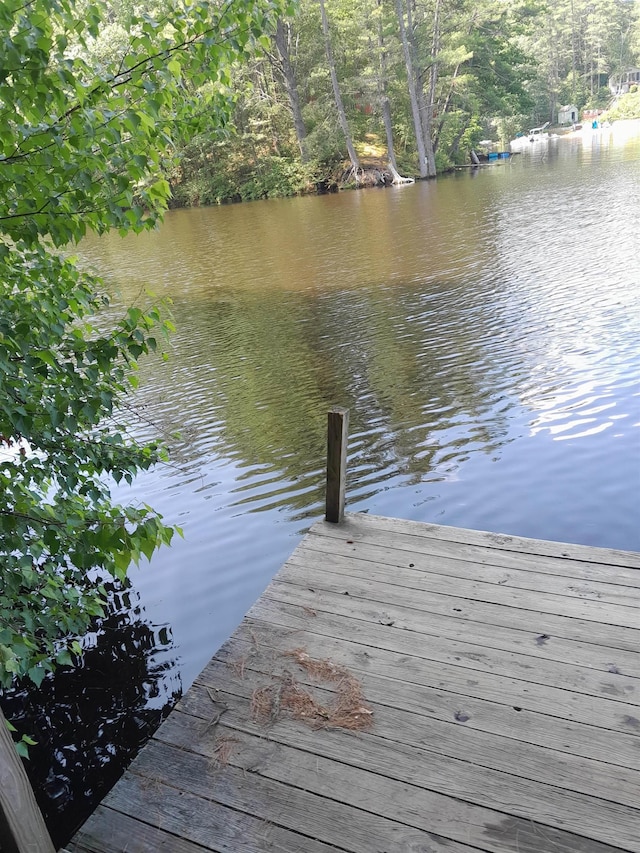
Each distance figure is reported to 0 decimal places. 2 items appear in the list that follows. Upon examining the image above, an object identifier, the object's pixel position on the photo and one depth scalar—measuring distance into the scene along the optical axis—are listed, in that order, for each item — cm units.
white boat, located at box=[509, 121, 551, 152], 6554
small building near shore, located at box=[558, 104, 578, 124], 8956
